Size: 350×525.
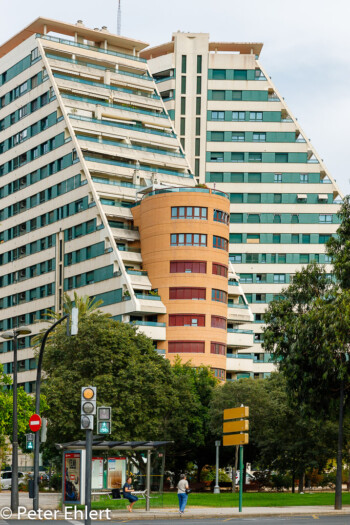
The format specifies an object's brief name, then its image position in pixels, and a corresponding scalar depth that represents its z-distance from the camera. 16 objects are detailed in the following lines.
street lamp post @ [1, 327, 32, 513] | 38.31
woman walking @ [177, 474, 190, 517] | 38.06
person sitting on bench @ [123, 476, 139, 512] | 39.16
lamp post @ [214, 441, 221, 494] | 68.75
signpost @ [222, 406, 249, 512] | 38.62
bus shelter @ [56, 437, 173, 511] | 38.38
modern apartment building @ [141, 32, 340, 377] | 127.31
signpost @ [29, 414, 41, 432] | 37.50
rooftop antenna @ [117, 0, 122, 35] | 125.86
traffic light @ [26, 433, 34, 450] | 38.87
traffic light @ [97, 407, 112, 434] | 24.91
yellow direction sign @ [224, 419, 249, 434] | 38.62
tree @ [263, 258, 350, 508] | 44.12
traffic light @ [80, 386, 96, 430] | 22.97
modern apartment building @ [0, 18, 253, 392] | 95.00
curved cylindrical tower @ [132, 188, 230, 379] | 94.56
